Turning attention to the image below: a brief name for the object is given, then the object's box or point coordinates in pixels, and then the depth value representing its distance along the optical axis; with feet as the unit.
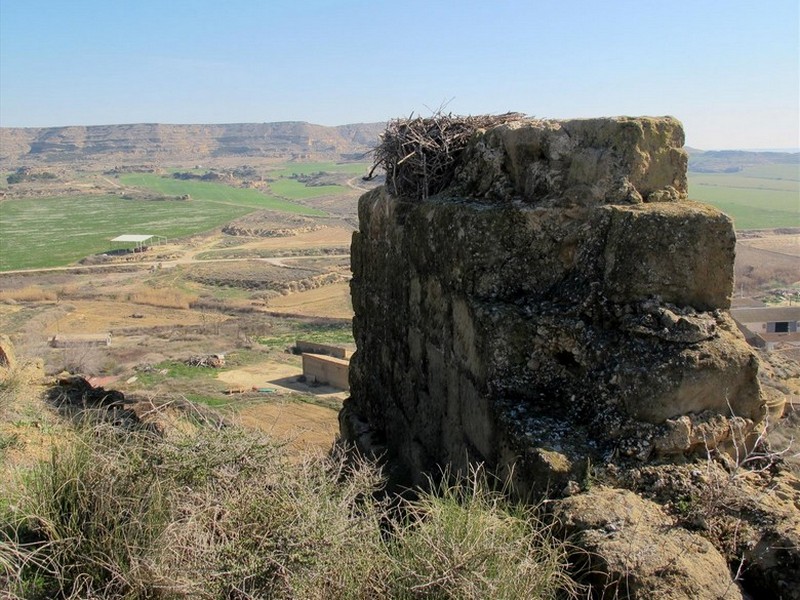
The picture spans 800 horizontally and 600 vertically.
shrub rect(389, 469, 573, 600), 11.43
